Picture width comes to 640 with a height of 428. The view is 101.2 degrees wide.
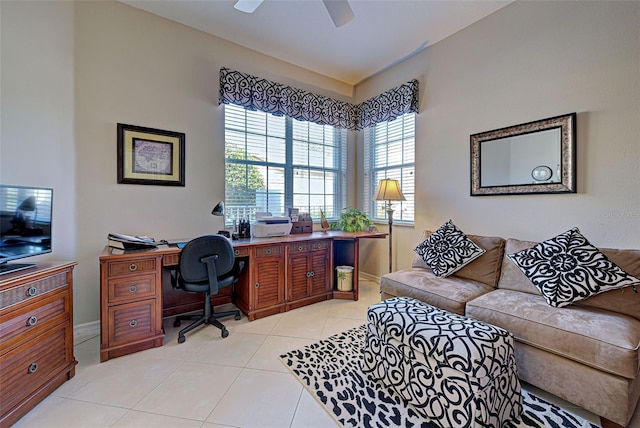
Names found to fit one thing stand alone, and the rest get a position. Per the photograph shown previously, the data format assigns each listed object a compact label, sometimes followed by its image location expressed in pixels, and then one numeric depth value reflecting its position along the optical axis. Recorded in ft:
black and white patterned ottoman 4.08
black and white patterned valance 9.65
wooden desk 6.44
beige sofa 4.35
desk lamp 8.70
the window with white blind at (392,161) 11.32
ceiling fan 5.33
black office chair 7.01
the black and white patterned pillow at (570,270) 5.54
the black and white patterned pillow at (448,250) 7.96
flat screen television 5.05
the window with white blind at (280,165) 10.27
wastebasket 10.50
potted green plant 11.70
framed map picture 8.02
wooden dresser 4.49
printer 9.39
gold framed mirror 7.08
